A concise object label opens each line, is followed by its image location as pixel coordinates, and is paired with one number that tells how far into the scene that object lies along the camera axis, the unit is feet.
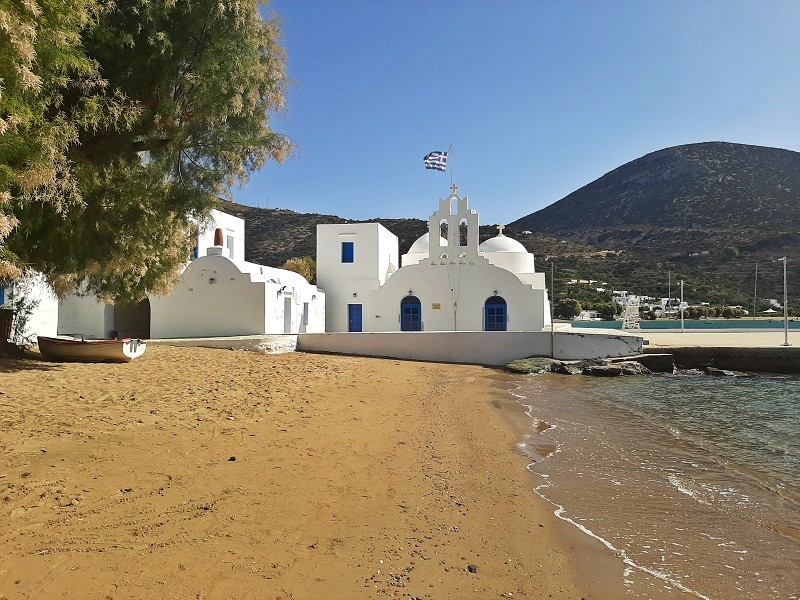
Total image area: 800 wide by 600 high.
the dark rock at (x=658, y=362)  66.13
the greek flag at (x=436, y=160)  83.82
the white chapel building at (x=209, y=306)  64.95
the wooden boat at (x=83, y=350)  38.50
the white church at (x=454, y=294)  74.59
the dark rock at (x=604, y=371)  61.52
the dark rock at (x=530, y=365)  60.62
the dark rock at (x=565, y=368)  61.93
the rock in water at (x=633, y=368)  63.00
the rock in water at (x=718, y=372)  64.28
